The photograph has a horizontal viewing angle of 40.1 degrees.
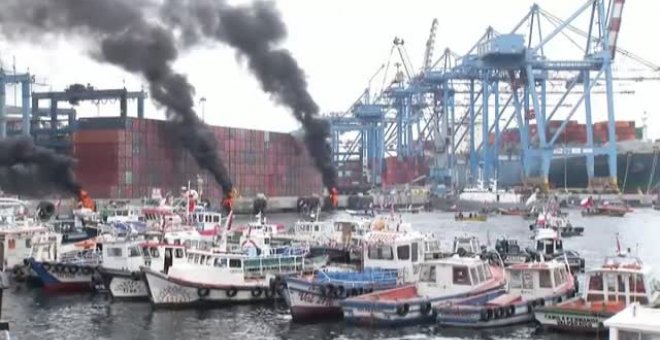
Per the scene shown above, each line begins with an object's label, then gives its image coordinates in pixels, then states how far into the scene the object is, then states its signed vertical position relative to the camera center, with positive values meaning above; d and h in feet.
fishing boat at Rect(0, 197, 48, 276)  138.72 -5.28
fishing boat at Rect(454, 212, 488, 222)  335.10 -6.39
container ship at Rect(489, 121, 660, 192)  499.10 +20.85
